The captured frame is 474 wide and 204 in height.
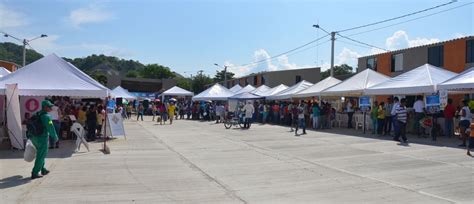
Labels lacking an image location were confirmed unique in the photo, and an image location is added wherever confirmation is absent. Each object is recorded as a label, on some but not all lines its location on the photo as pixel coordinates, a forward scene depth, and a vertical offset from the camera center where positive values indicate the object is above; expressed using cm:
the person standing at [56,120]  1492 -46
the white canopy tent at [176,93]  4243 +168
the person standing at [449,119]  1741 -9
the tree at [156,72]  12206 +1042
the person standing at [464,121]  1444 -13
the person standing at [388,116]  1923 -3
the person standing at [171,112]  3062 -16
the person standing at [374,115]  2012 -1
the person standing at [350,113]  2428 +7
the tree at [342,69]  9489 +1004
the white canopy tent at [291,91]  3097 +158
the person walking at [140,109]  3797 -5
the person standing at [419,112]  1830 +17
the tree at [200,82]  9644 +622
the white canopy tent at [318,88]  2727 +165
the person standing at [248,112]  2448 -2
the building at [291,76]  6072 +510
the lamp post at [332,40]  3384 +567
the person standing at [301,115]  2064 -10
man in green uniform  937 -71
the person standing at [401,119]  1593 -14
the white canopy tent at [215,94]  3672 +143
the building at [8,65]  3958 +368
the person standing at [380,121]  1931 -26
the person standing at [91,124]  1760 -65
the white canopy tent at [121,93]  3799 +134
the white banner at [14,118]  1384 -39
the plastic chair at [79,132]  1375 -77
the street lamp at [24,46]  4413 +600
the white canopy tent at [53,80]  1527 +95
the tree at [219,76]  10449 +831
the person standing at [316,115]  2395 -9
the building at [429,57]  2998 +453
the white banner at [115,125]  1801 -68
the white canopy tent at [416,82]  1839 +149
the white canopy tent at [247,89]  4173 +218
